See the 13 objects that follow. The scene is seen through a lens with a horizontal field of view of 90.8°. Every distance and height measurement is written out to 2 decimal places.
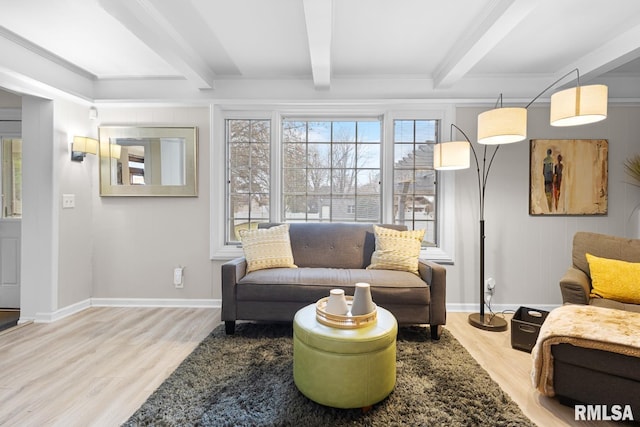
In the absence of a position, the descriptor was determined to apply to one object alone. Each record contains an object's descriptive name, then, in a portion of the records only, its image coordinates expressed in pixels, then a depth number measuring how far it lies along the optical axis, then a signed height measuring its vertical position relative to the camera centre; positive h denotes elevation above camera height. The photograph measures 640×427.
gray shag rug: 1.58 -1.05
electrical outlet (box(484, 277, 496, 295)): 3.30 -0.79
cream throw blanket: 1.61 -0.66
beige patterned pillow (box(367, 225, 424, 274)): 2.81 -0.37
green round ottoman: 1.60 -0.81
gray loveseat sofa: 2.51 -0.66
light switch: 3.08 +0.07
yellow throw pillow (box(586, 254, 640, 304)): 2.22 -0.49
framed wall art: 3.22 +0.37
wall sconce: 3.11 +0.61
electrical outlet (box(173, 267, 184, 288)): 3.38 -0.73
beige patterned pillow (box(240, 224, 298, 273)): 2.83 -0.36
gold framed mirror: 3.39 +0.51
